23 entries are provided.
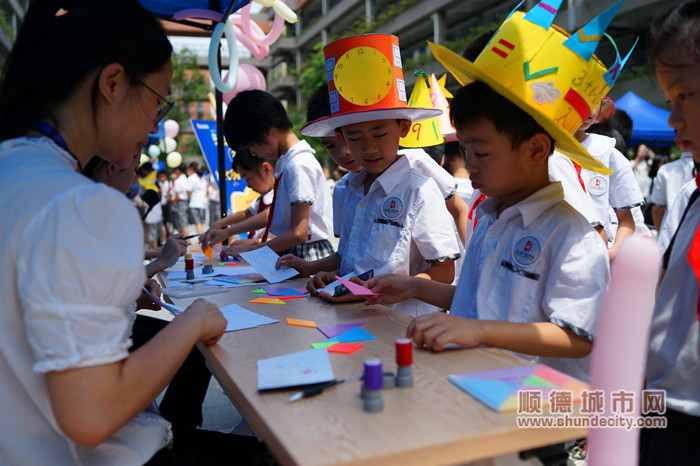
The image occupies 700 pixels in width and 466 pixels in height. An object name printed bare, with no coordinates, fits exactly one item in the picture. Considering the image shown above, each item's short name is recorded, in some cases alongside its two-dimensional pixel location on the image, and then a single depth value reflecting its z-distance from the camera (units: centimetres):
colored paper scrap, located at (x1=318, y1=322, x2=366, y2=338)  153
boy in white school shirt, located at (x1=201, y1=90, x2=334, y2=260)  327
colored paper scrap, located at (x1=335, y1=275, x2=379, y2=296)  167
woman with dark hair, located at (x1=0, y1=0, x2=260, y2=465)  95
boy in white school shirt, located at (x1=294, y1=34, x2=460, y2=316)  217
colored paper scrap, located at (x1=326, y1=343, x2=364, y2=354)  135
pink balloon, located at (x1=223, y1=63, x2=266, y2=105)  644
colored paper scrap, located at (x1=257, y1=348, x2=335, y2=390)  113
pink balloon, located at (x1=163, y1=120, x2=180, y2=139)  1620
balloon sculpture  410
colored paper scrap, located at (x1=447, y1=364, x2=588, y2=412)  101
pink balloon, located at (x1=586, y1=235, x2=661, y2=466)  71
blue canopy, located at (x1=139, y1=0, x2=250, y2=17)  396
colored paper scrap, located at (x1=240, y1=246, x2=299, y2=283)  255
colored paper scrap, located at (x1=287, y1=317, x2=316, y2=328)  164
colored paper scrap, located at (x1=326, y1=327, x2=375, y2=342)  146
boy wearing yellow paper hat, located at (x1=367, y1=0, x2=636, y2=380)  135
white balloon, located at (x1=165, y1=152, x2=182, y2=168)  1752
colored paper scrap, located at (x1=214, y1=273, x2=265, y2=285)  258
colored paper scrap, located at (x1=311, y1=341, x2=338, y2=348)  142
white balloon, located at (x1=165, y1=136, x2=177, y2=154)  1880
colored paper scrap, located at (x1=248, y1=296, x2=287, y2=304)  202
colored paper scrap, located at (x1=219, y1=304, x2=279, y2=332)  164
